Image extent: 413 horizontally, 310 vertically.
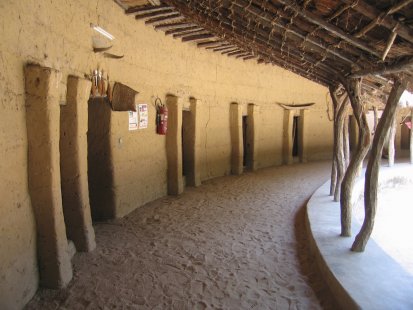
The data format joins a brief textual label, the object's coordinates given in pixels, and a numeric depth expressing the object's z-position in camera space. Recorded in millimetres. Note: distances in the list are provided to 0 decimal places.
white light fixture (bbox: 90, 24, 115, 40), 4810
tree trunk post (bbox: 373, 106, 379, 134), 11180
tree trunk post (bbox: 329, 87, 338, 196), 6438
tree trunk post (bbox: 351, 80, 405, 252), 3863
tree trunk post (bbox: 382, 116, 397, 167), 10394
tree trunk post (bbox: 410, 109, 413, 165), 11180
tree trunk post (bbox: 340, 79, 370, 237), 4617
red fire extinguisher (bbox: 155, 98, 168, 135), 6758
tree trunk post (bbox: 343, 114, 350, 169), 7785
